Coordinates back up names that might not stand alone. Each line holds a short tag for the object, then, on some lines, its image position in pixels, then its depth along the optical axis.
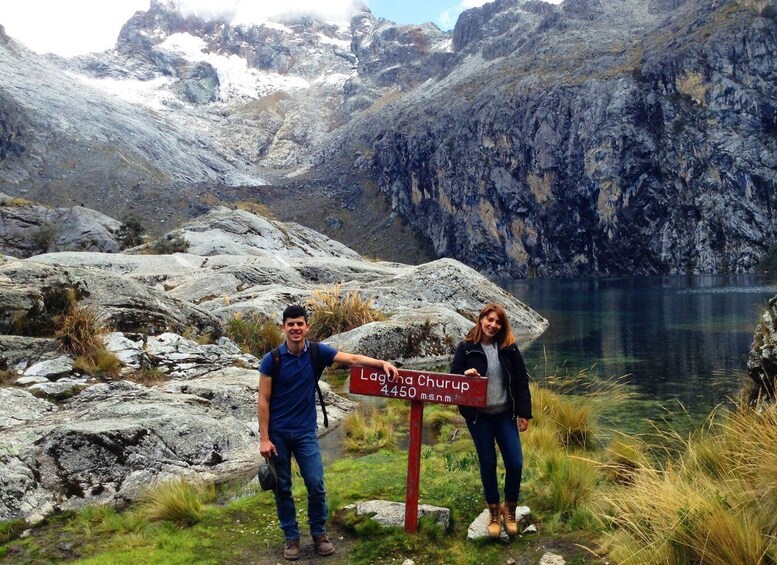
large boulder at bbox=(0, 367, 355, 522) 6.89
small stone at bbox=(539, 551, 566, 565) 4.90
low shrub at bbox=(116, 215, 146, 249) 43.09
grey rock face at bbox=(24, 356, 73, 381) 10.16
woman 5.62
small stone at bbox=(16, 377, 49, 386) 9.73
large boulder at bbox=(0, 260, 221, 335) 11.77
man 5.43
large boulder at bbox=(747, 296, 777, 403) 7.38
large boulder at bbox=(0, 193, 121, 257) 39.56
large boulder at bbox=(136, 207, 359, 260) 33.06
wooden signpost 5.39
